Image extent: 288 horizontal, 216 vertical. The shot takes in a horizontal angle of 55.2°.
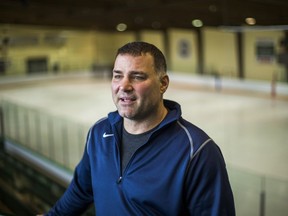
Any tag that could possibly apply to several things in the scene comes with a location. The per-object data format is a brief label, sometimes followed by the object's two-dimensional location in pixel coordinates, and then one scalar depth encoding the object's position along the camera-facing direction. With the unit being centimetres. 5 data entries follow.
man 109
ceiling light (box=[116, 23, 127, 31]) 968
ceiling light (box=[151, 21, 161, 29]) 964
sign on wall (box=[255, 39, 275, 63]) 1360
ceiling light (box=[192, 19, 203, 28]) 684
